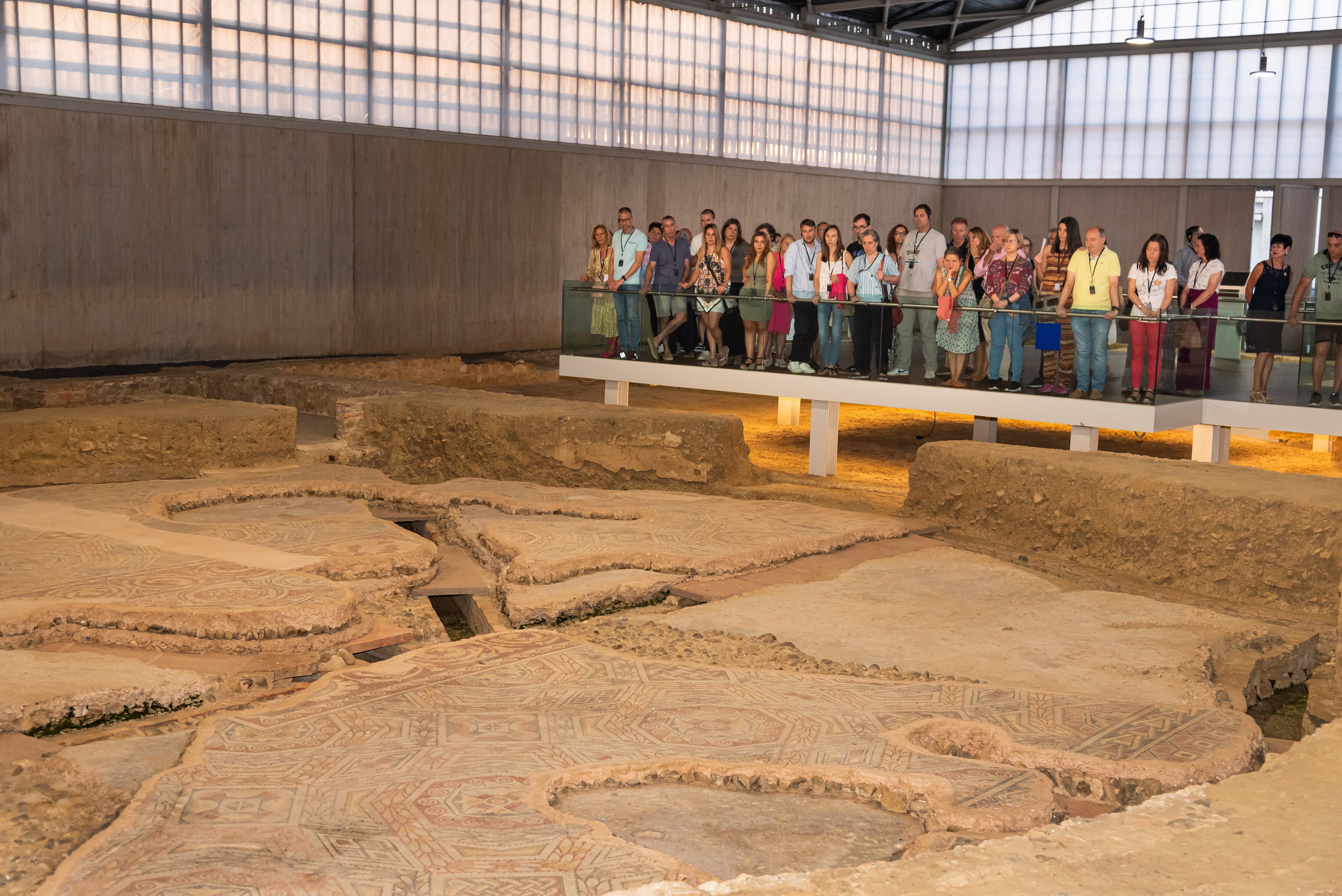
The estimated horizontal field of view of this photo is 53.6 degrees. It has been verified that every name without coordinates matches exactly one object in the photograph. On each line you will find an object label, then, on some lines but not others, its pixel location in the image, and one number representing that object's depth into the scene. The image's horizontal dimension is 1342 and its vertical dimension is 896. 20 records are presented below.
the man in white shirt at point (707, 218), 13.15
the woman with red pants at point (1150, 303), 10.02
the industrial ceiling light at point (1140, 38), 20.70
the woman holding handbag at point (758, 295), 12.08
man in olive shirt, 10.10
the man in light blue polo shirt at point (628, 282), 13.14
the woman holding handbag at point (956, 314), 10.78
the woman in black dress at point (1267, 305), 10.38
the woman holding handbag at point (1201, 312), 10.27
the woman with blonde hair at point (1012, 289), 10.59
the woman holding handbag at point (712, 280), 12.39
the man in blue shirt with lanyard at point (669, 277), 12.82
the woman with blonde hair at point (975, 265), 10.84
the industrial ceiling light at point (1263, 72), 20.89
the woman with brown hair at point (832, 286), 11.64
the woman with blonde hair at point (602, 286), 13.26
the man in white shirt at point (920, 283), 11.05
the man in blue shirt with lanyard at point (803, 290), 11.91
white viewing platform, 10.20
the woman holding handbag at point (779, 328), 12.11
